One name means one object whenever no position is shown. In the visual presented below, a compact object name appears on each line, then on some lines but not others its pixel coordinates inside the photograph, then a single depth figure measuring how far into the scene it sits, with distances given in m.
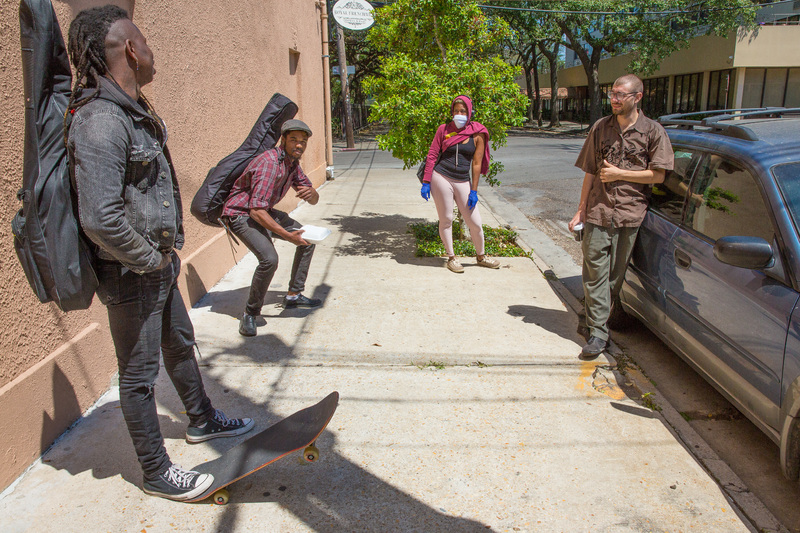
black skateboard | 2.83
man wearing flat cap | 4.63
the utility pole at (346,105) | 20.08
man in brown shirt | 4.18
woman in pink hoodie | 6.29
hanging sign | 12.92
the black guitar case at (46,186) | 2.31
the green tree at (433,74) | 6.69
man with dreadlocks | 2.36
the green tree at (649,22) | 25.06
